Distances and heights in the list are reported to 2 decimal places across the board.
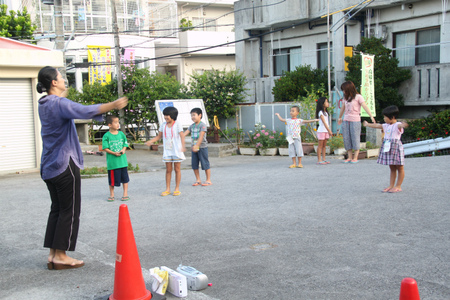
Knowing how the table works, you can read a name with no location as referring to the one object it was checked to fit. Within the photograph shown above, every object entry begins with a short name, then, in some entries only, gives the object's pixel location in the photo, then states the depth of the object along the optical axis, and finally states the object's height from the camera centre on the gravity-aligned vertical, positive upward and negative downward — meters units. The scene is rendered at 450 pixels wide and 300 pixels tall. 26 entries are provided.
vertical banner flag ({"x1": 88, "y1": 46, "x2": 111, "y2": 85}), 22.58 +2.26
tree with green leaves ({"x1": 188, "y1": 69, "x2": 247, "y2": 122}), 17.69 +0.65
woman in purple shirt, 4.83 -0.58
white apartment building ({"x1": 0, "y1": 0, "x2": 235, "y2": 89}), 25.92 +4.88
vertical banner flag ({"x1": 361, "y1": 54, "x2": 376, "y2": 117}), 14.65 +0.66
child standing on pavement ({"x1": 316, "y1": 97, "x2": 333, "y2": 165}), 11.86 -0.36
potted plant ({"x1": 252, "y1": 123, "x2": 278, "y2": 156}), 16.27 -1.19
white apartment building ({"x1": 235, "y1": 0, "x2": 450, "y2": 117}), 16.00 +2.68
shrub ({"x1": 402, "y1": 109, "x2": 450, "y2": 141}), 14.53 -0.79
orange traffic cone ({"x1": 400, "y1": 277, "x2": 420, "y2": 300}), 2.58 -1.02
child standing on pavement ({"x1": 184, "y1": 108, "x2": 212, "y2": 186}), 9.62 -0.73
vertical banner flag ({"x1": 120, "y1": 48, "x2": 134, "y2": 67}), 25.08 +3.01
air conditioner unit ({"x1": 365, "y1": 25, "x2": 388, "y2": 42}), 17.65 +2.67
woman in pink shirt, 11.37 -0.23
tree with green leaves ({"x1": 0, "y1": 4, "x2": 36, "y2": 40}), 21.17 +4.09
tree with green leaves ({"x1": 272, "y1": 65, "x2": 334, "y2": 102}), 18.89 +0.99
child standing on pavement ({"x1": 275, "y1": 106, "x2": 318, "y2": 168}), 11.56 -0.72
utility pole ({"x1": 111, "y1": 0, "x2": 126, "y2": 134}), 19.45 +2.45
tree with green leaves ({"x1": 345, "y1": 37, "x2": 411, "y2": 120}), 16.03 +1.03
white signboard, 16.50 +0.13
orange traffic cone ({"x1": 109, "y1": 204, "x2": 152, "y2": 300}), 3.95 -1.32
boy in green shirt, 8.54 -0.84
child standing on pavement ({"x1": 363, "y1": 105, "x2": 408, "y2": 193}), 7.77 -0.75
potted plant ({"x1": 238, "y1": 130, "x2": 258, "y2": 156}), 16.67 -1.39
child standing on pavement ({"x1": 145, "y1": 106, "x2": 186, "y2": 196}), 8.85 -0.63
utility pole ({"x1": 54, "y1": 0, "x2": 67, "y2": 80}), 17.61 +2.91
